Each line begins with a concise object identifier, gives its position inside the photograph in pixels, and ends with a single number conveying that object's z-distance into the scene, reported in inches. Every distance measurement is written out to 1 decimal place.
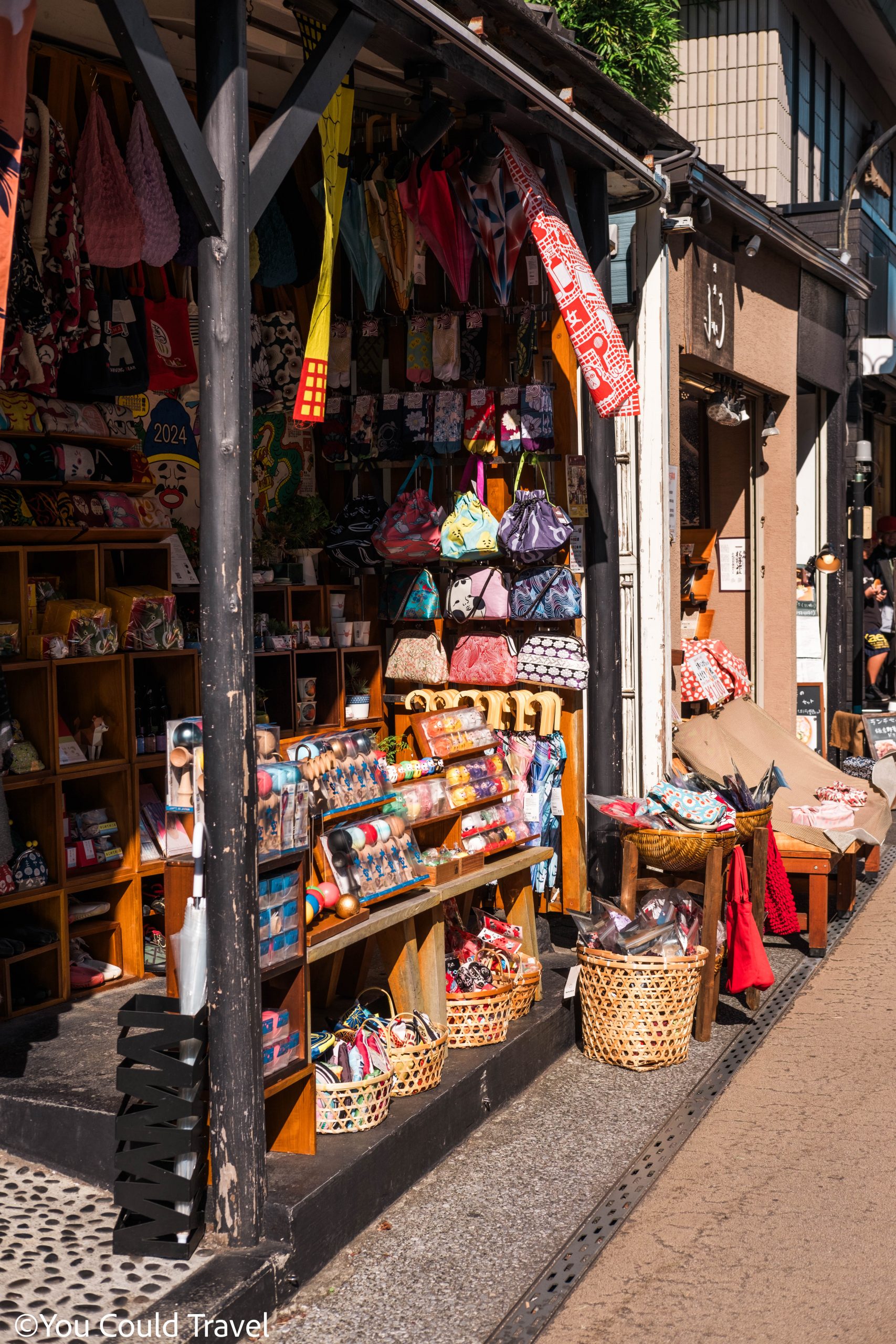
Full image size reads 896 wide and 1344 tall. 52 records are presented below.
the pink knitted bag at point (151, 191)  184.4
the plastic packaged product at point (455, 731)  201.3
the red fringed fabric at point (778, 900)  253.3
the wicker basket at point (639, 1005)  199.8
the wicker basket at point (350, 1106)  153.7
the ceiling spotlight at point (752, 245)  336.5
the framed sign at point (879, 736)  420.8
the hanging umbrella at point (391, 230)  227.9
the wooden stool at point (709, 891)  215.5
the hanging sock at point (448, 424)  247.1
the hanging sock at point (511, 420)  243.3
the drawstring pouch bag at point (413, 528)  246.4
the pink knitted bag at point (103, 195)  182.7
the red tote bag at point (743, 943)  223.0
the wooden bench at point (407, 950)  175.0
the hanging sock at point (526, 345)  246.8
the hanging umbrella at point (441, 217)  222.8
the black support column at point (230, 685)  132.7
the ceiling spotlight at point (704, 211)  279.7
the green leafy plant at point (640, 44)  583.5
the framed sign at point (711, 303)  301.0
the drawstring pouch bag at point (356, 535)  252.5
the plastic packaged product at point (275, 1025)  145.5
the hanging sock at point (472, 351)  249.1
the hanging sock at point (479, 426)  245.6
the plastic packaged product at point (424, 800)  188.4
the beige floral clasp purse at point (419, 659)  255.9
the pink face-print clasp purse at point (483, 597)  247.6
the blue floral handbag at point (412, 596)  255.4
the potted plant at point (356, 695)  256.7
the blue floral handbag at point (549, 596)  239.6
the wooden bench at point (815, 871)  268.7
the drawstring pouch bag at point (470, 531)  243.3
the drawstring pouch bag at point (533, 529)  235.0
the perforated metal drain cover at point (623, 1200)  134.0
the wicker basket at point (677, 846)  218.1
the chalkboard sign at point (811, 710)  441.4
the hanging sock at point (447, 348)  247.6
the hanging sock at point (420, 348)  250.8
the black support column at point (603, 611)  239.9
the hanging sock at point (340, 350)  256.8
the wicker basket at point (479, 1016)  186.5
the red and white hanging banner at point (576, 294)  210.2
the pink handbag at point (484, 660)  249.3
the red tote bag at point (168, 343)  212.4
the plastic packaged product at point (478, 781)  202.5
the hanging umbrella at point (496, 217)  225.1
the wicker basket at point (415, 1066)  167.8
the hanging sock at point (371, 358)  259.1
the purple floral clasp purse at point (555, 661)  241.8
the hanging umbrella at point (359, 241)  229.8
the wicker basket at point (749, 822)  233.5
